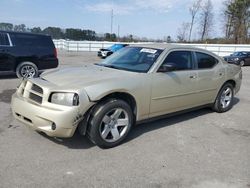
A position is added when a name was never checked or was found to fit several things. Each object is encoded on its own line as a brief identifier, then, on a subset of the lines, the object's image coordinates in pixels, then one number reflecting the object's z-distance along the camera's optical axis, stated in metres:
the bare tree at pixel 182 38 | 39.25
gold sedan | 2.65
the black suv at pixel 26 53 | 6.74
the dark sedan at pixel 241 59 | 16.89
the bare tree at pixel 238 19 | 34.04
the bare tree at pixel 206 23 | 38.40
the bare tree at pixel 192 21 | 39.25
